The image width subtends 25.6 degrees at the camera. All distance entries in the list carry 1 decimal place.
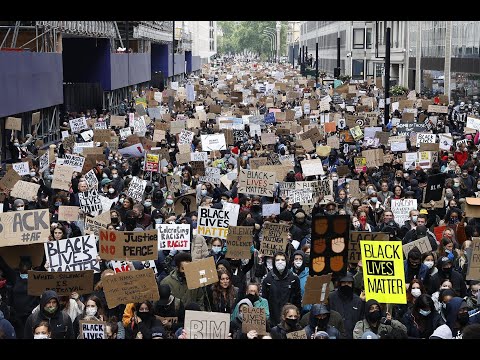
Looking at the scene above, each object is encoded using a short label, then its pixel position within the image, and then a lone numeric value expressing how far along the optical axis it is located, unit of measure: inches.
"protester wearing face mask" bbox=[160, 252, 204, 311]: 440.1
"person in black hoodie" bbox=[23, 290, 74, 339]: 386.0
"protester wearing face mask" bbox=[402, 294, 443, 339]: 400.5
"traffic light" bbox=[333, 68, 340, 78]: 2472.4
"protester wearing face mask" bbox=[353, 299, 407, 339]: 383.2
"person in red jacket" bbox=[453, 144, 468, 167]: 878.4
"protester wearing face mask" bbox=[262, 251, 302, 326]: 447.5
